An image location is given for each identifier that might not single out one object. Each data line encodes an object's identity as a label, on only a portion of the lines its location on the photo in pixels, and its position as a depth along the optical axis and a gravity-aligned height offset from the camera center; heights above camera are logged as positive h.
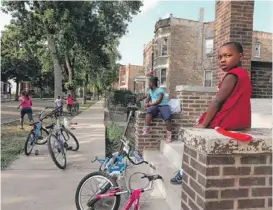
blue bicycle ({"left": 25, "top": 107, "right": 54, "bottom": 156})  4.68 -0.97
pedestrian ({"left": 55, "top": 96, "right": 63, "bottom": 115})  11.16 -0.29
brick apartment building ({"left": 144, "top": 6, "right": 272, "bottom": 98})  18.92 +4.46
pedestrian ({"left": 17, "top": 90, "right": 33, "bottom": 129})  7.72 -0.31
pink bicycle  2.37 -1.18
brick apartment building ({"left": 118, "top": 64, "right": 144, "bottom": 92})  41.73 +5.11
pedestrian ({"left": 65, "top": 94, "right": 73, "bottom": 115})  12.81 -0.42
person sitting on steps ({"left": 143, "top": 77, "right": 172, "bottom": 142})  4.05 -0.18
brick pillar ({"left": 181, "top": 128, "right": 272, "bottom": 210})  1.31 -0.50
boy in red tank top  1.58 -0.05
